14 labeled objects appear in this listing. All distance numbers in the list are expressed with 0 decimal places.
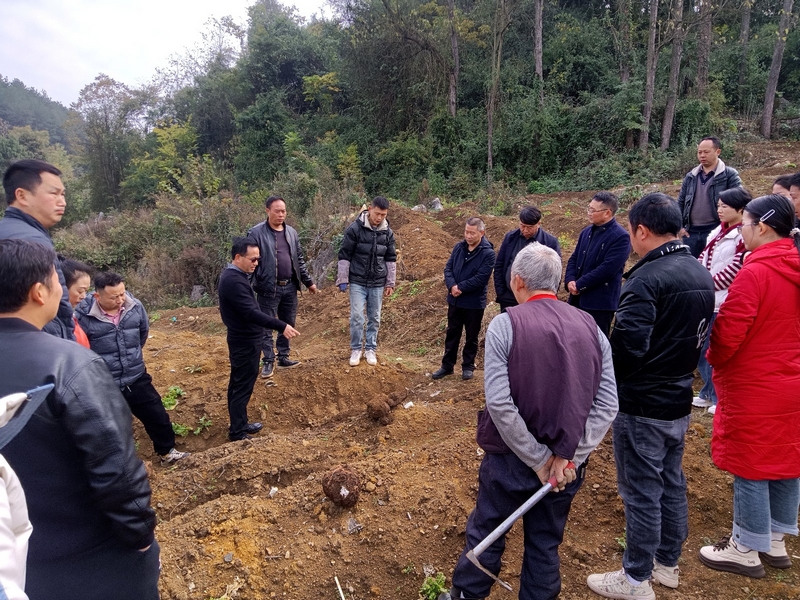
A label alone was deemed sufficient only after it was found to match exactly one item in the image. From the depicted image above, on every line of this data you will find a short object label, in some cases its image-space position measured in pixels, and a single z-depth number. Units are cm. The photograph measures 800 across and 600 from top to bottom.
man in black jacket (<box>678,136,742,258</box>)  467
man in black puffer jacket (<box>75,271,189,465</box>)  368
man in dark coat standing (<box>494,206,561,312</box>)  455
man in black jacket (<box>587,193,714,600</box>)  219
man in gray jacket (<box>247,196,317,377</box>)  528
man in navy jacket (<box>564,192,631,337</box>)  413
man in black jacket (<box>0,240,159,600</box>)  153
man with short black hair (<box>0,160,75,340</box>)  274
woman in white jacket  356
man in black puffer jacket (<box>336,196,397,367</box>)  531
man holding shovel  194
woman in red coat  235
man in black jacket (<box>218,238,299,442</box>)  400
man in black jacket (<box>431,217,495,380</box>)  498
